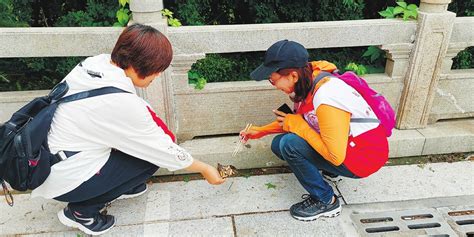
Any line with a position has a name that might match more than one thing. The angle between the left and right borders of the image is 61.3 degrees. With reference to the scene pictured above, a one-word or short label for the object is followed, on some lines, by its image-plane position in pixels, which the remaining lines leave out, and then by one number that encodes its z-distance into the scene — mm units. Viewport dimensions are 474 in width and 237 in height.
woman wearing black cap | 2334
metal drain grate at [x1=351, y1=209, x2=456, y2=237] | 2705
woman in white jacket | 2123
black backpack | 2107
